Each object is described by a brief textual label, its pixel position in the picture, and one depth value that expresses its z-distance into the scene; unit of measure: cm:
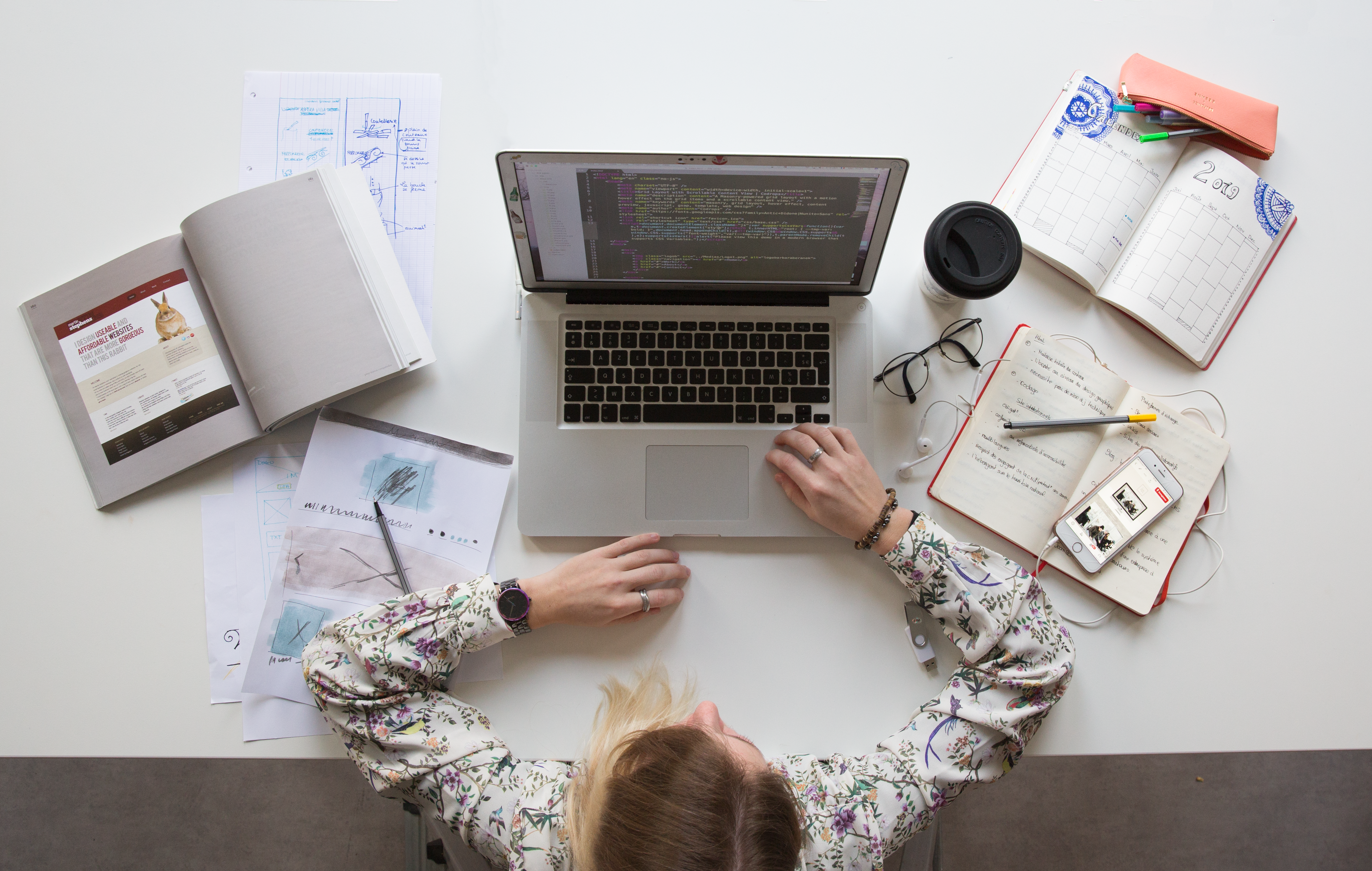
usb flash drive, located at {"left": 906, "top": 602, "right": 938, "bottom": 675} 87
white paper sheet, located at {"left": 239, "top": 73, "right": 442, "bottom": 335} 94
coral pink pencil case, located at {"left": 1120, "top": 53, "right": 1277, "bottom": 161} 93
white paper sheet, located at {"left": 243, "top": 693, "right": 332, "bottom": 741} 85
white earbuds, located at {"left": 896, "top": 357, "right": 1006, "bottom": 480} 90
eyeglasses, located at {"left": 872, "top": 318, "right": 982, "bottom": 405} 92
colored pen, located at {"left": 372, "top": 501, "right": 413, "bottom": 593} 87
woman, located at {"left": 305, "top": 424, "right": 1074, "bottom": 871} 74
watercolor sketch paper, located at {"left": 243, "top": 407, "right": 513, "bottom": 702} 87
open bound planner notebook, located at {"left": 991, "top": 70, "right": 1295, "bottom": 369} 92
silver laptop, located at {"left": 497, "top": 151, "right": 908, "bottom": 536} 86
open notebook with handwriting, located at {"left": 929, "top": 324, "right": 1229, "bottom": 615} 90
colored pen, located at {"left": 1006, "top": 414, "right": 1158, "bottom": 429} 90
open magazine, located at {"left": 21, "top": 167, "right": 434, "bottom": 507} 86
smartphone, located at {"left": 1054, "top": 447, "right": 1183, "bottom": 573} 88
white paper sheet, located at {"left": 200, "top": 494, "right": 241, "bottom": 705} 87
